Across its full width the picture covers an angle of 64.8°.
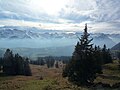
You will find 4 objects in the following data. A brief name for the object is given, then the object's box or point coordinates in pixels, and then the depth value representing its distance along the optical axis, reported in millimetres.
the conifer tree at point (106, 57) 39328
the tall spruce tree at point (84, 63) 15762
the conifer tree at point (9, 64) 38673
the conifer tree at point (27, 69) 41725
